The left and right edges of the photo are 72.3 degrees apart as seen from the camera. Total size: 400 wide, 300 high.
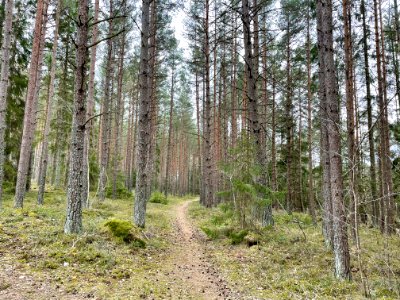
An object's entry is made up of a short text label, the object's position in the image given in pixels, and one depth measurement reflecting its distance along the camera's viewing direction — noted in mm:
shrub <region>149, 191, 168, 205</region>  20422
